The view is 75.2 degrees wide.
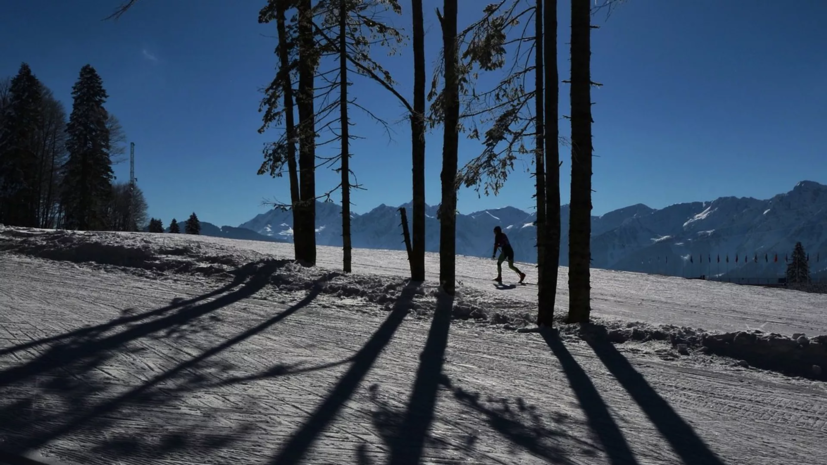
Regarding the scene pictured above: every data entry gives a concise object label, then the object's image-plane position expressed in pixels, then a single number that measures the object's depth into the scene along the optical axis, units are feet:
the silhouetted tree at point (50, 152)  152.15
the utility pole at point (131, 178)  209.05
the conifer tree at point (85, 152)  135.95
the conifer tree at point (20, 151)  126.82
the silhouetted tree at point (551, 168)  27.01
